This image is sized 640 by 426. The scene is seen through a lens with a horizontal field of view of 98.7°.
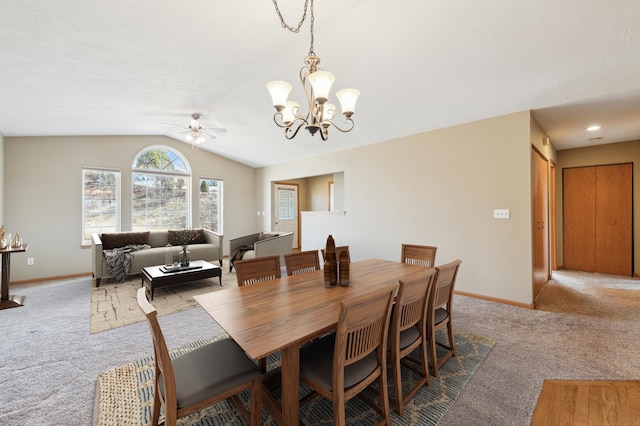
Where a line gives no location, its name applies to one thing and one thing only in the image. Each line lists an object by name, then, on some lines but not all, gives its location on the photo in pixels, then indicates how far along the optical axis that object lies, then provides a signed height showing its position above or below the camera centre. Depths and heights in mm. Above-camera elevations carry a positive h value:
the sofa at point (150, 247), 4438 -607
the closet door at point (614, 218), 4781 -77
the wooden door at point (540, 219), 3443 -73
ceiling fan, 4168 +1269
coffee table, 3705 -844
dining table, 1251 -544
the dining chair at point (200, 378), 1199 -802
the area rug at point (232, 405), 1611 -1196
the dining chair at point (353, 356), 1256 -787
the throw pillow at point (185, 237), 5629 -457
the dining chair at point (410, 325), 1604 -710
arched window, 5871 +566
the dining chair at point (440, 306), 1930 -703
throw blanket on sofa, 4466 -778
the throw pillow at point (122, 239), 4957 -447
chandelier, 1851 +853
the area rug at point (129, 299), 3064 -1143
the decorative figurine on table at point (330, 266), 2049 -389
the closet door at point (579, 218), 5136 -80
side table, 3434 -813
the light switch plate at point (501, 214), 3422 +1
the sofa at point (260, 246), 5020 -604
